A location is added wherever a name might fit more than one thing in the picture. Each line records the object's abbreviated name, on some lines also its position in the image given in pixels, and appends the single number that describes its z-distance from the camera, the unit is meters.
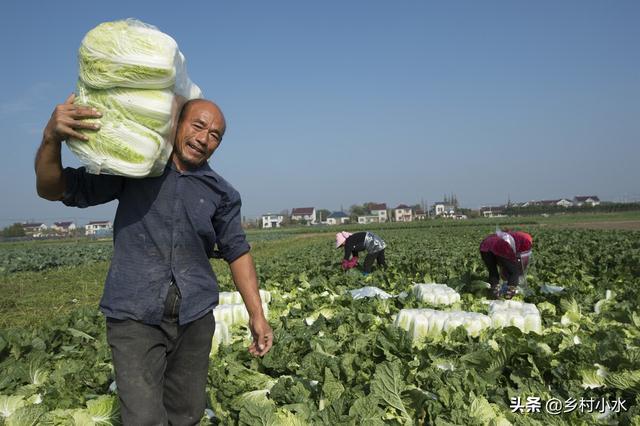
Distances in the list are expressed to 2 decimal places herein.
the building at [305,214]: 136.61
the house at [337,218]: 141.50
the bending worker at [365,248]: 9.66
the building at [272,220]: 127.94
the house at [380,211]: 139.99
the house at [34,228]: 78.69
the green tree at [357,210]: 142.30
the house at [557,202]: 144.62
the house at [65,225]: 86.93
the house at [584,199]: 141.88
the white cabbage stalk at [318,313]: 5.74
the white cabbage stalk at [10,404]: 3.24
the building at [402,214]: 140.75
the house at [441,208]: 147.50
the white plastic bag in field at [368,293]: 6.60
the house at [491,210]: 128.25
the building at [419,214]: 137.48
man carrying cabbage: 2.28
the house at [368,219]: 132.75
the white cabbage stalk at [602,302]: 5.89
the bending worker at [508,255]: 6.61
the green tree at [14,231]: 71.38
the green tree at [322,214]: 142.59
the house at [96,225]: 116.93
